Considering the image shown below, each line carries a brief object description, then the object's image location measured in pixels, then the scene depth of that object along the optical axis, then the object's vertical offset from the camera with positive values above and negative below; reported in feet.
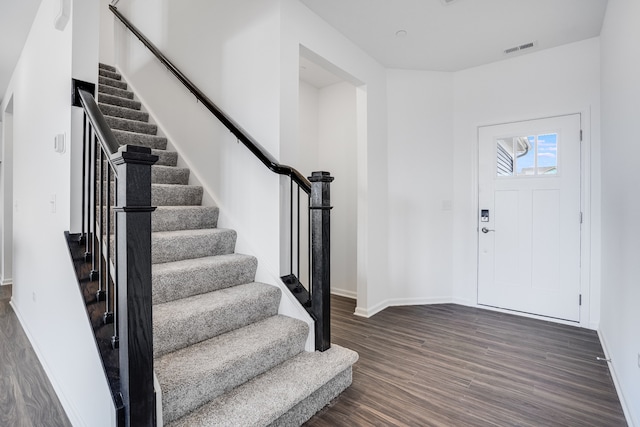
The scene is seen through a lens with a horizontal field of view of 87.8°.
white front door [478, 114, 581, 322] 10.64 -0.26
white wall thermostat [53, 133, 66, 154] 6.11 +1.25
